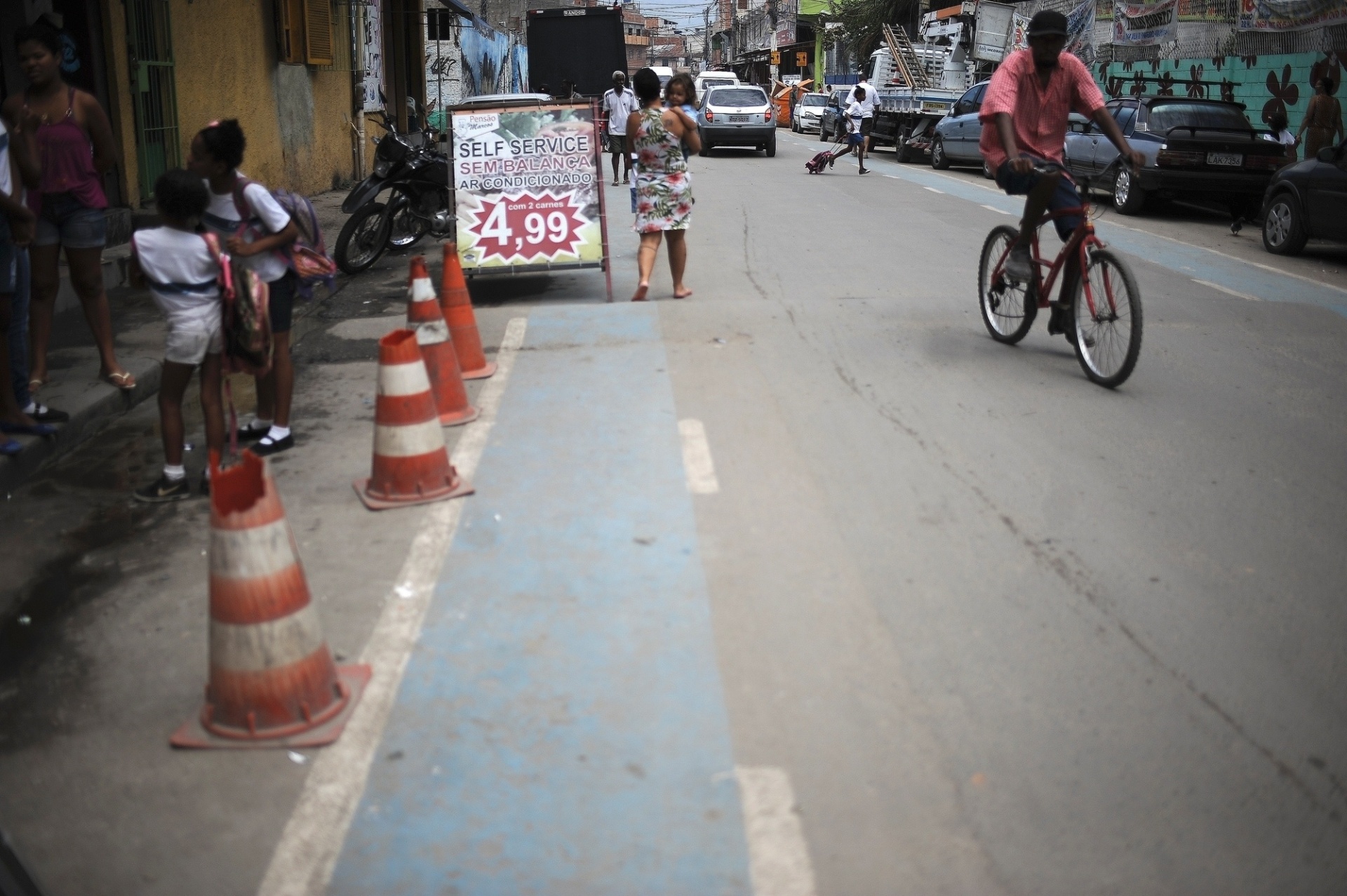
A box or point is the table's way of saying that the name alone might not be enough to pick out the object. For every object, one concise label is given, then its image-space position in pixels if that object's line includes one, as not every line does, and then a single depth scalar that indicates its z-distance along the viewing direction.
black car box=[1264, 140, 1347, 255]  12.69
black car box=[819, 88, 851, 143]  33.50
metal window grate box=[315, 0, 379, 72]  20.23
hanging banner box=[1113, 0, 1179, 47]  26.03
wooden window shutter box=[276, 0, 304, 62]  16.64
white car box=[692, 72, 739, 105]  46.56
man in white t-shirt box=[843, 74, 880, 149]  24.11
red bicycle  6.81
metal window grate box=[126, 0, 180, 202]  12.25
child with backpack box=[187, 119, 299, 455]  5.60
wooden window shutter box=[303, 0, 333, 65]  17.72
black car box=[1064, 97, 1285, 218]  16.34
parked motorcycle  11.37
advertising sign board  9.67
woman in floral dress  9.05
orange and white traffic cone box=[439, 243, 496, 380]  7.40
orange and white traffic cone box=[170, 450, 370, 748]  3.29
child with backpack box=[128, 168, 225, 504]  5.18
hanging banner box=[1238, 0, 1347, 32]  20.20
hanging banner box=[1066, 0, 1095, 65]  30.23
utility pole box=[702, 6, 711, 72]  111.81
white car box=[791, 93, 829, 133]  45.53
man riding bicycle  7.07
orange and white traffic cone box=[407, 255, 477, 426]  6.23
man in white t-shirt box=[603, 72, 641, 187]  19.66
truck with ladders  31.31
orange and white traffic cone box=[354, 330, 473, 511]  5.19
